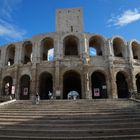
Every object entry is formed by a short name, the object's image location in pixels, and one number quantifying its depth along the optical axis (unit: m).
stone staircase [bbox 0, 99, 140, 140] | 6.62
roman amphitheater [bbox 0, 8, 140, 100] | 18.79
